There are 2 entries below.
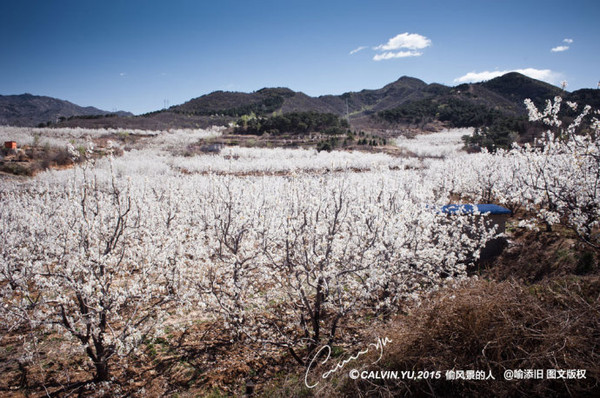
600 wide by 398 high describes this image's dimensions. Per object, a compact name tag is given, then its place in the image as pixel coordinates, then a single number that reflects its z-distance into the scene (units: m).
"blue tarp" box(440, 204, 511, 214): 8.34
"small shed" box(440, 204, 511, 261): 8.62
